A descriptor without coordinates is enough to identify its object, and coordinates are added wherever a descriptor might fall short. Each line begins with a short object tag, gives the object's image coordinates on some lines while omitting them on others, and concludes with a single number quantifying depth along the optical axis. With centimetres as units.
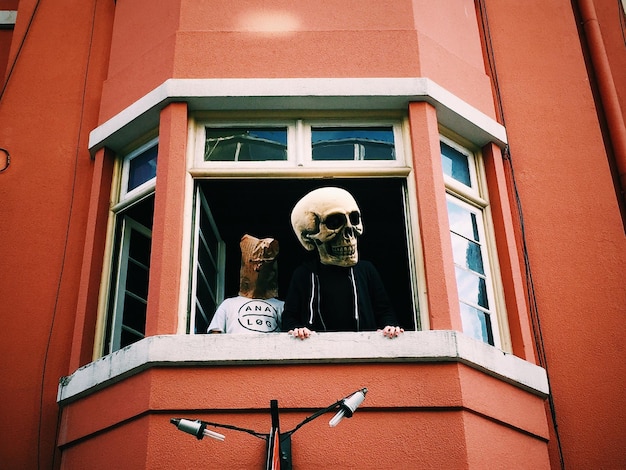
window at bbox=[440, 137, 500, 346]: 695
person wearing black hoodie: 660
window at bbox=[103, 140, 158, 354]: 722
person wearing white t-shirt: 692
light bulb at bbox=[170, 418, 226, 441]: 528
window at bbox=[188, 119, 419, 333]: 704
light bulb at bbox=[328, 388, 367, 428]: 528
